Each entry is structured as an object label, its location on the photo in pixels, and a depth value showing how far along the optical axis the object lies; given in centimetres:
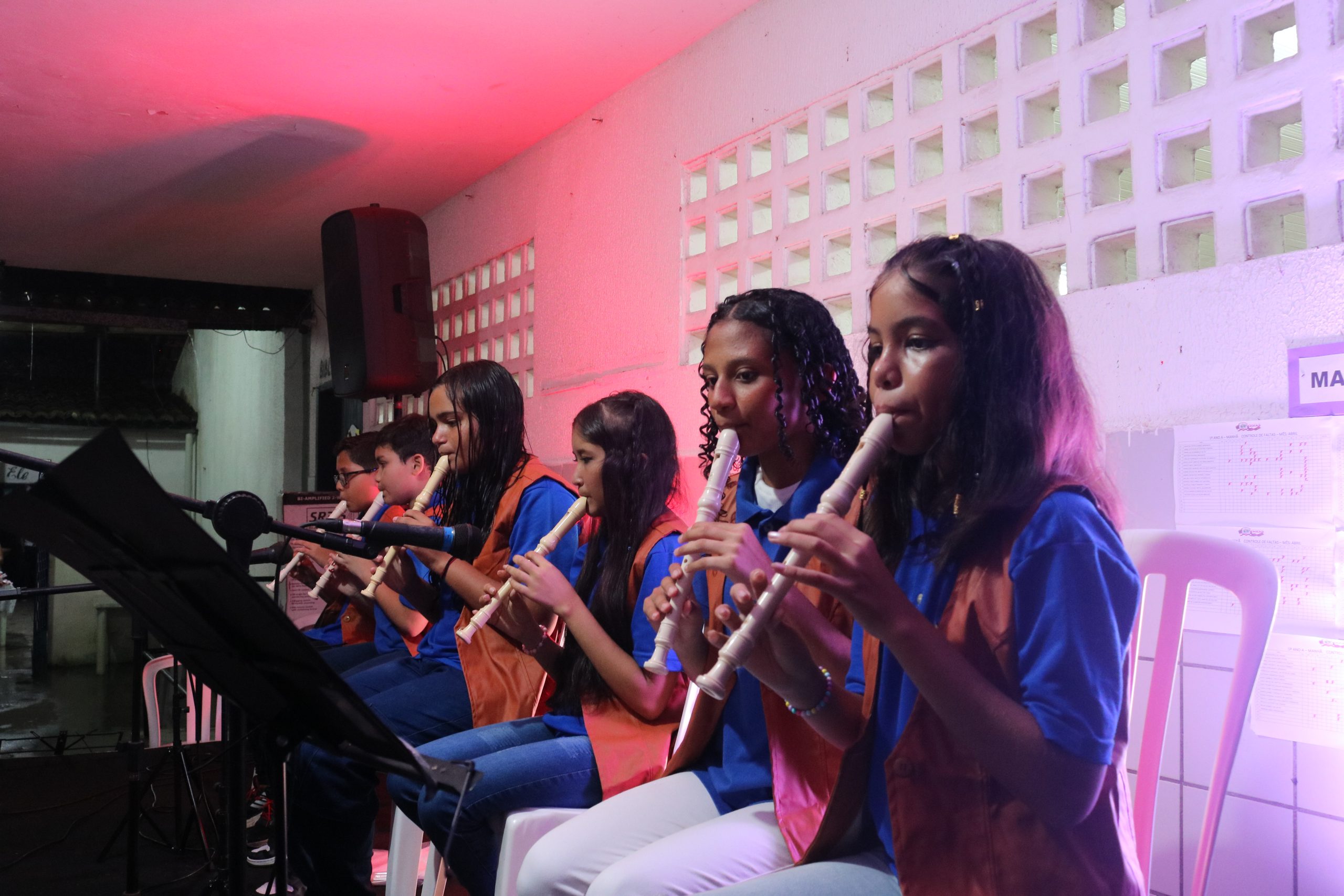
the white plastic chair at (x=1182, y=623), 169
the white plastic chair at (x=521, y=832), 207
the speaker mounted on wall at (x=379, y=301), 521
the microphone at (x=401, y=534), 167
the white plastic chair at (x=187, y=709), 401
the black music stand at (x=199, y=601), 115
